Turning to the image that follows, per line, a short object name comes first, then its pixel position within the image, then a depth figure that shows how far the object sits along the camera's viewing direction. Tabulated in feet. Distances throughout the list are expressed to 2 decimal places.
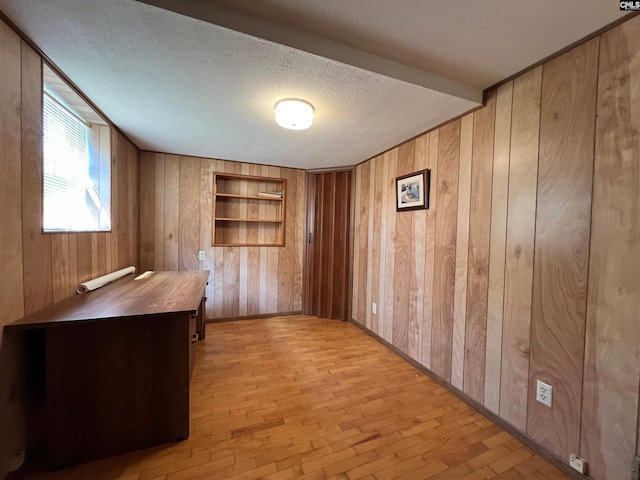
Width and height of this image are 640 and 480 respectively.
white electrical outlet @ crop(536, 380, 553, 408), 4.24
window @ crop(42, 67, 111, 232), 4.70
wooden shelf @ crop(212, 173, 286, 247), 10.69
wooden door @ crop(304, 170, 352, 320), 10.87
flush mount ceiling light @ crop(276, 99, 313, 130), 5.26
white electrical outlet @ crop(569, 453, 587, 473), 3.82
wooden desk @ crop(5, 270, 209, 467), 3.93
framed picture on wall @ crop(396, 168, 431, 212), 6.93
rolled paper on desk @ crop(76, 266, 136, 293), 5.20
